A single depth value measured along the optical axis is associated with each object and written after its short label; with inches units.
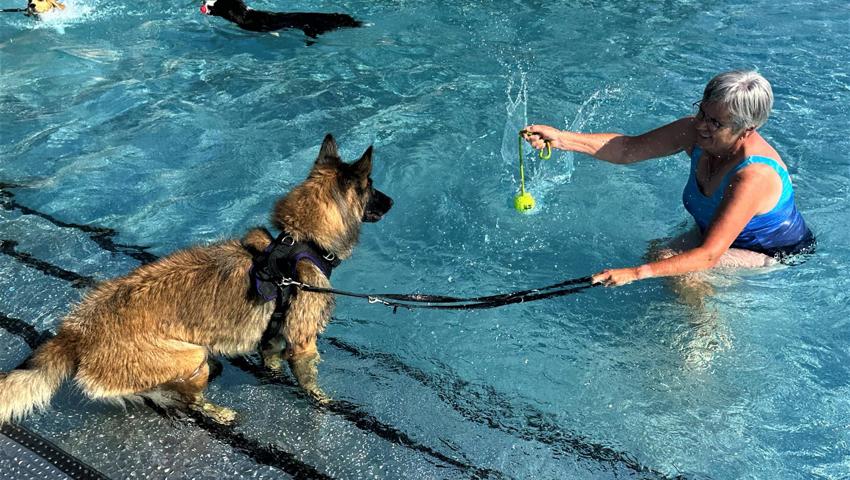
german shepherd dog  123.8
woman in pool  143.9
